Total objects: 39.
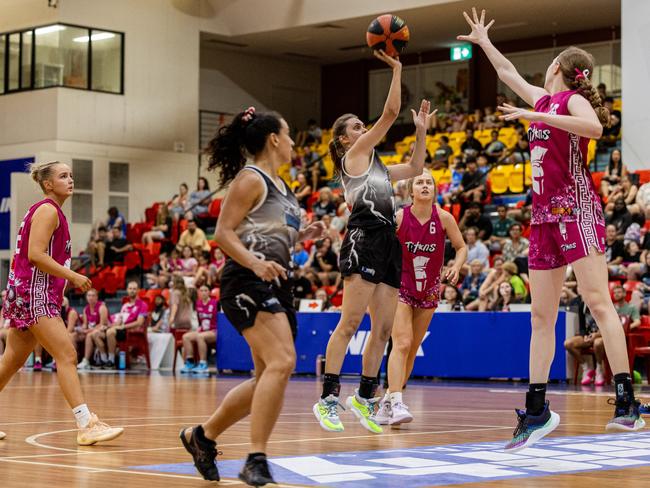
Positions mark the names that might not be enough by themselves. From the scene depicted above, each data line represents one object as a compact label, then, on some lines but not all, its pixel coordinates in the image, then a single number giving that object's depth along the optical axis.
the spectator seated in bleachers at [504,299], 15.66
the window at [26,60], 26.88
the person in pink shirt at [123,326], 19.83
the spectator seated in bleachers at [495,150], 22.39
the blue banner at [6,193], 26.45
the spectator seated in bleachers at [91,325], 20.02
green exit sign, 29.33
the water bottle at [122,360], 19.92
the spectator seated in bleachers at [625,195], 17.38
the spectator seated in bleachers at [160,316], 20.20
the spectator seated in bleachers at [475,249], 18.06
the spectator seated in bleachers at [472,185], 20.74
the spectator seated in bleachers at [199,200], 25.39
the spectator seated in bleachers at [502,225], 19.29
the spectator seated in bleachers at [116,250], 24.66
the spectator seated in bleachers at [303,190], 23.59
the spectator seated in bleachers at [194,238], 23.30
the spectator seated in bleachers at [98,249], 24.61
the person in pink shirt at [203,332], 18.84
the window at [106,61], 26.94
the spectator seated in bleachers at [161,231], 24.83
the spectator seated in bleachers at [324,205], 21.11
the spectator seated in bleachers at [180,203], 25.59
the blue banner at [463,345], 15.28
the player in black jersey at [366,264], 7.79
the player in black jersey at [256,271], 5.09
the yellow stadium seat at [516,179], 21.69
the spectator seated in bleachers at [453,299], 16.30
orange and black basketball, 7.34
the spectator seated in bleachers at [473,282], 16.83
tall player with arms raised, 6.46
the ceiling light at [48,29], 26.39
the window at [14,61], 27.22
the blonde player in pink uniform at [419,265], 8.55
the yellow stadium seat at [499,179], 22.05
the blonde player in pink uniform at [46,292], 7.27
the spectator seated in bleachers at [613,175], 18.58
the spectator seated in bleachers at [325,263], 19.00
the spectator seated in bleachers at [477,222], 19.00
